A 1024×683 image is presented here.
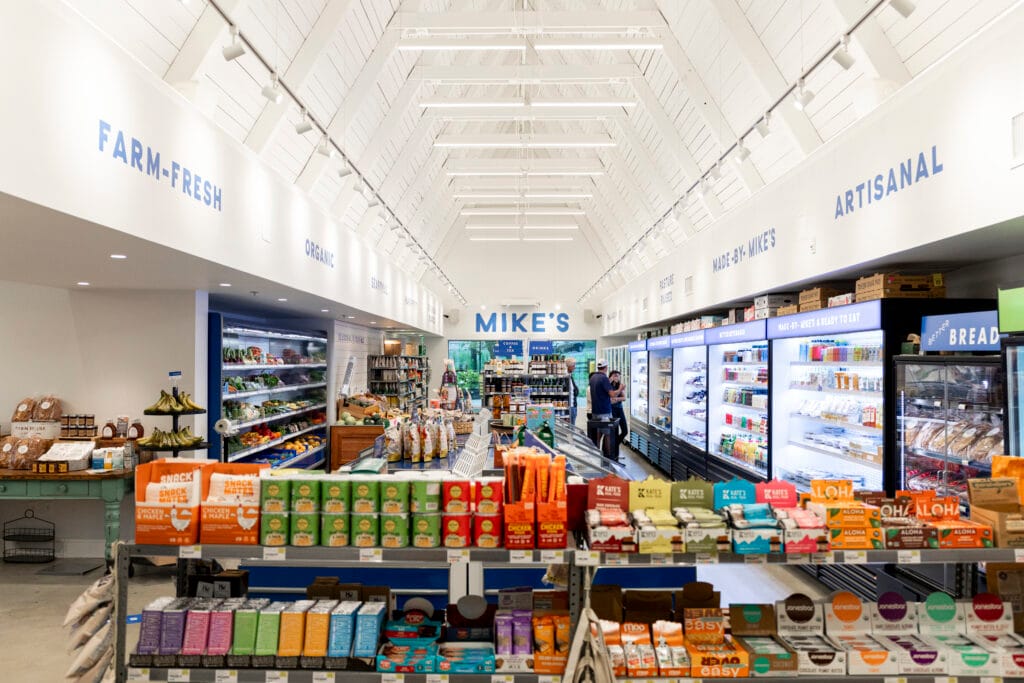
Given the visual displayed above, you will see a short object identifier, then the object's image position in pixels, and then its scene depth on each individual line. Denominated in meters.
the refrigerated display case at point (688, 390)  9.92
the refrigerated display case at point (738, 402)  7.28
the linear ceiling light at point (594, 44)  6.52
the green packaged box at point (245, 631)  2.72
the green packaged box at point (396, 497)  2.74
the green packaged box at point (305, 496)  2.74
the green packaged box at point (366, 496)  2.75
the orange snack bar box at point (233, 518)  2.74
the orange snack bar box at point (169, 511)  2.73
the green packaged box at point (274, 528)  2.74
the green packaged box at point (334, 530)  2.75
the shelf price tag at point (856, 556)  2.66
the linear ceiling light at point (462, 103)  7.76
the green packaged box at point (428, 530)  2.72
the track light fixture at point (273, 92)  5.01
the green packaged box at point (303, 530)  2.75
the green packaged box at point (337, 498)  2.75
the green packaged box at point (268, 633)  2.71
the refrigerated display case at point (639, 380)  13.54
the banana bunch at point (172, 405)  5.80
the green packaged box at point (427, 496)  2.72
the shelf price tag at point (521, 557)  2.66
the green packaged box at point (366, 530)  2.74
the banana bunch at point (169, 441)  5.78
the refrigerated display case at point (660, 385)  11.68
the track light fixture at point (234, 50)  4.47
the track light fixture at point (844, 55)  4.48
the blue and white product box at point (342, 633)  2.70
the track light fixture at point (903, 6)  3.91
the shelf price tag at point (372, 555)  2.69
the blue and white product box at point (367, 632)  2.69
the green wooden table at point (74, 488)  5.61
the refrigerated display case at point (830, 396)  5.15
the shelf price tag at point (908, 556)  2.66
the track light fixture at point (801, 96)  5.14
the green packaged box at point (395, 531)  2.74
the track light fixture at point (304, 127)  5.70
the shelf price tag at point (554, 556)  2.64
